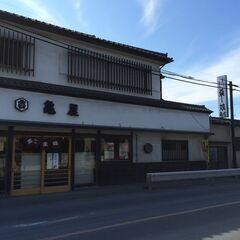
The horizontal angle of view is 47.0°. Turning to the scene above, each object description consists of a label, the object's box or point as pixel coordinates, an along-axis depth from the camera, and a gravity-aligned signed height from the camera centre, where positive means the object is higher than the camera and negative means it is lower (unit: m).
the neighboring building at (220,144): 18.30 +0.77
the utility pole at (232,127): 18.10 +1.85
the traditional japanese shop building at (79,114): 11.20 +1.97
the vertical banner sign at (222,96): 18.50 +3.97
